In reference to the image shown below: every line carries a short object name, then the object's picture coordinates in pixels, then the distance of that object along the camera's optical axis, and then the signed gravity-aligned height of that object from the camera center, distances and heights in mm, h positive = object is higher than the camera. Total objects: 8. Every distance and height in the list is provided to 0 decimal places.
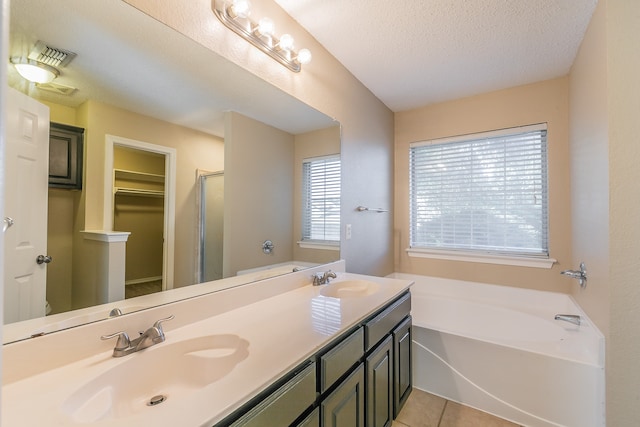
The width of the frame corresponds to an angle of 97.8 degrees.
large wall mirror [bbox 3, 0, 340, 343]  843 +244
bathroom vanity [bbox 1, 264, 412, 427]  653 -428
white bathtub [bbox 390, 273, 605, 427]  1552 -911
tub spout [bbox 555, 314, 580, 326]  1874 -683
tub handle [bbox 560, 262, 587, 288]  1841 -381
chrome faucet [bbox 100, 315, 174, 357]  856 -394
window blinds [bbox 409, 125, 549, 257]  2379 +231
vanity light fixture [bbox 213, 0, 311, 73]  1245 +921
